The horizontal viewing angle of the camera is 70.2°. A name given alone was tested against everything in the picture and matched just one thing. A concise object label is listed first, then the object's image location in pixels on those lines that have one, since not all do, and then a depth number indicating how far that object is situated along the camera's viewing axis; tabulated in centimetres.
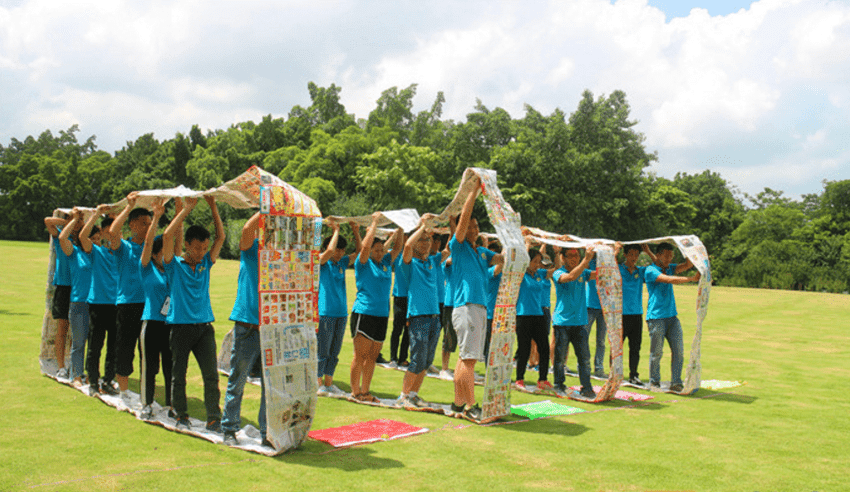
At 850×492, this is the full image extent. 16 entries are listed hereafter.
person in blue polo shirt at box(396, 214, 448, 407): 747
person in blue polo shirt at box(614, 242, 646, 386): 979
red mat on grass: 607
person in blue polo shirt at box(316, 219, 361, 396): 801
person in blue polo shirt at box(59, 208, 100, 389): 787
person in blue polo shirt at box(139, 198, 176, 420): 633
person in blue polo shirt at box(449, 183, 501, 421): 676
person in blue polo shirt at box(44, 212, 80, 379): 850
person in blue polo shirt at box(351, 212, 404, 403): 777
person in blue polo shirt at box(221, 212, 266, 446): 580
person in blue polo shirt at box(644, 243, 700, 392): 931
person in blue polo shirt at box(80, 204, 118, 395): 750
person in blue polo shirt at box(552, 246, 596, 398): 859
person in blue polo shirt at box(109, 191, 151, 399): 712
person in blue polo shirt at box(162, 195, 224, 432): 599
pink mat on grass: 872
